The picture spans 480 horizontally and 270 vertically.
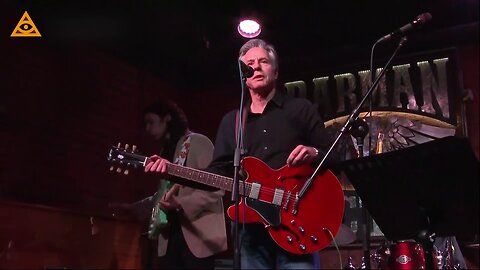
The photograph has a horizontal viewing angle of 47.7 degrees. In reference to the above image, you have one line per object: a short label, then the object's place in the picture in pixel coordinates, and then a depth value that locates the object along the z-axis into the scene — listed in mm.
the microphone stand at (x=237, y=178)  2359
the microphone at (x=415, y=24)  2785
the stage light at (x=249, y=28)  5106
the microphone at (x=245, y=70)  2688
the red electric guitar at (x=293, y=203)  2727
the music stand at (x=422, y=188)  2229
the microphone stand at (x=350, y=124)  2748
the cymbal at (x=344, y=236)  3285
